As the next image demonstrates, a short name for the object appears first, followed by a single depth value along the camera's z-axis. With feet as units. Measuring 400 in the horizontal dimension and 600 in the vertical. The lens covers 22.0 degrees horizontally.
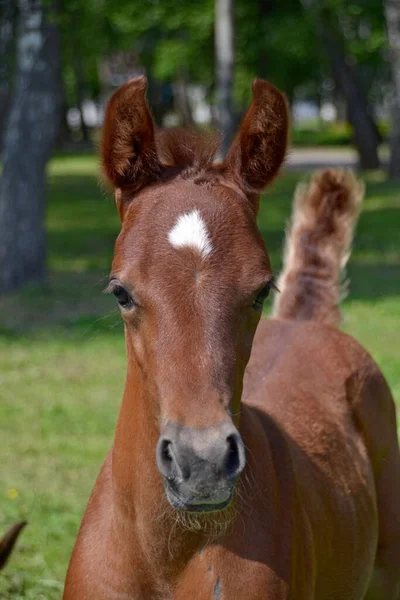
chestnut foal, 8.94
